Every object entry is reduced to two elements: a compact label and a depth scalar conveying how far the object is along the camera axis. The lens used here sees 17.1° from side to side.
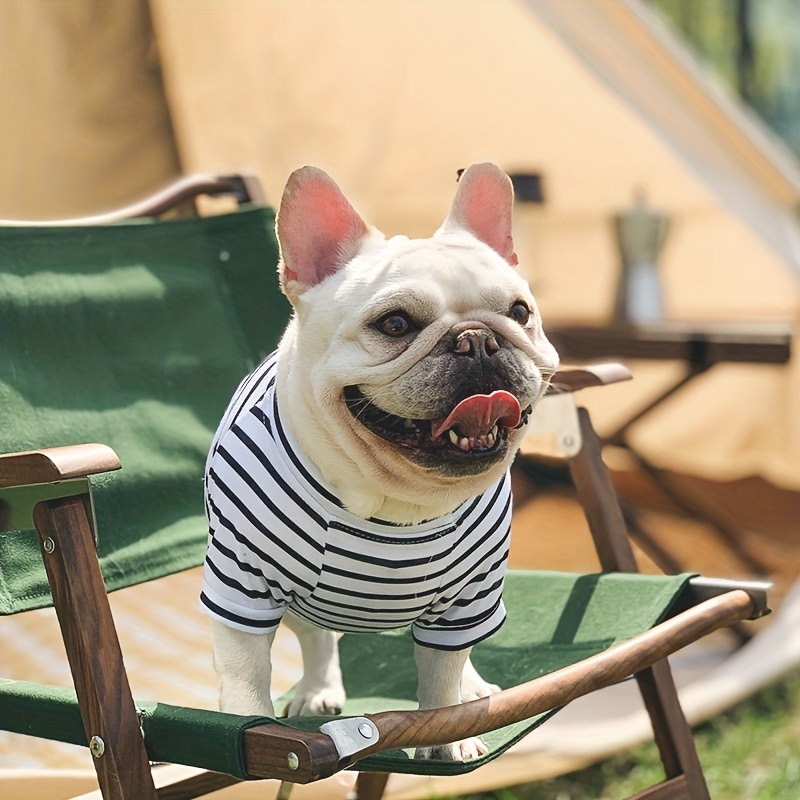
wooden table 2.62
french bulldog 1.60
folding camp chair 1.62
